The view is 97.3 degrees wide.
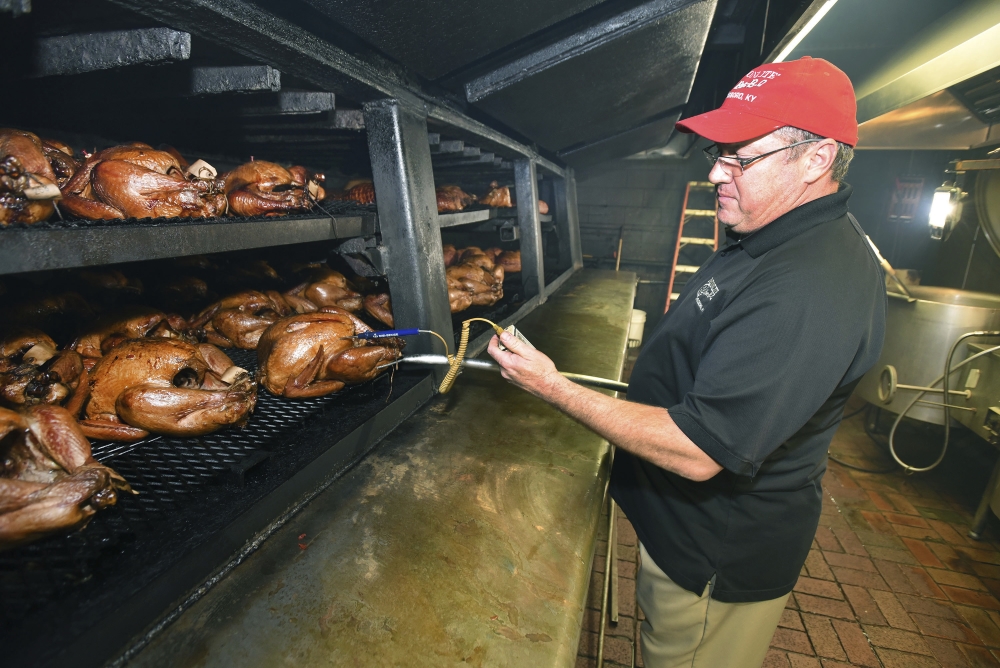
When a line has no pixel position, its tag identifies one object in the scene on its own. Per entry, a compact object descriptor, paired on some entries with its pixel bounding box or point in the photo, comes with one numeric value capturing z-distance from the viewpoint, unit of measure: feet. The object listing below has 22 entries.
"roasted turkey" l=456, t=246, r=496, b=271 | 14.66
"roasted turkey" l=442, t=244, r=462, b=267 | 15.25
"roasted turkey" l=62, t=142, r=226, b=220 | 5.23
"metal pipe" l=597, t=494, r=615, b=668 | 8.42
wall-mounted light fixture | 17.33
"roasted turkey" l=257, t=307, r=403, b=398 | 6.60
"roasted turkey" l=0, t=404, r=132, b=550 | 3.59
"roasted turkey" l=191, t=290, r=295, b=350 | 8.14
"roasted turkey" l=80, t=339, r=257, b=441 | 5.32
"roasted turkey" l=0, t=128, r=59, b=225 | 3.97
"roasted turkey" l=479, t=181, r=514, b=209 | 16.12
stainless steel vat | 14.03
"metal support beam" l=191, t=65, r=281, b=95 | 5.16
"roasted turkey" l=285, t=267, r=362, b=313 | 9.64
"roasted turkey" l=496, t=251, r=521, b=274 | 17.31
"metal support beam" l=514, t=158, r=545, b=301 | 14.74
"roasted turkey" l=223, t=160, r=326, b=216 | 6.66
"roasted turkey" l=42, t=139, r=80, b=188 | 5.46
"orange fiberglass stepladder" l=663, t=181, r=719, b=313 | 28.53
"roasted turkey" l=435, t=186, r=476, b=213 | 13.09
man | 4.19
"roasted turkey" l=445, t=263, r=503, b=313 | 12.48
